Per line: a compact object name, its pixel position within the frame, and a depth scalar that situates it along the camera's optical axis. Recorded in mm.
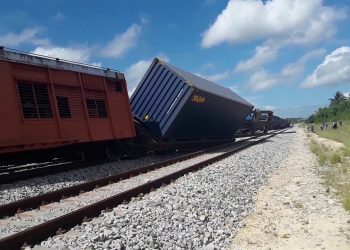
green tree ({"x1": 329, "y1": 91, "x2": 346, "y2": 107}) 143050
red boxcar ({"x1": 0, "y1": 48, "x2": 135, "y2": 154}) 11766
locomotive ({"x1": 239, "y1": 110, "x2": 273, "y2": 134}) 47544
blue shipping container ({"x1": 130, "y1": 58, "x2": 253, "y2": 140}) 19953
